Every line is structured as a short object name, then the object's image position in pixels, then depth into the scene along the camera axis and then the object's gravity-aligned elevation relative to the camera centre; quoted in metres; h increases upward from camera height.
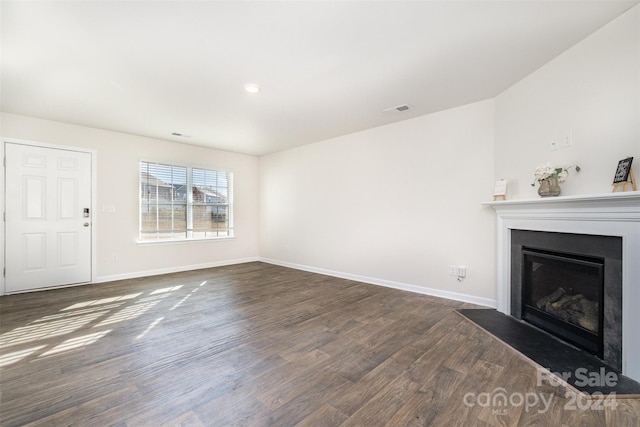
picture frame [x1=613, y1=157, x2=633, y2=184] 1.90 +0.30
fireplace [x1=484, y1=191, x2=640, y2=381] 1.84 -0.24
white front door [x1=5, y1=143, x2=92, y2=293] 3.84 -0.08
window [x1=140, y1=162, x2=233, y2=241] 5.01 +0.19
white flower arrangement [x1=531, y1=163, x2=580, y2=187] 2.41 +0.36
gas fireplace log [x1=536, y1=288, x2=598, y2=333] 2.19 -0.84
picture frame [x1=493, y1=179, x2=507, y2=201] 3.04 +0.26
